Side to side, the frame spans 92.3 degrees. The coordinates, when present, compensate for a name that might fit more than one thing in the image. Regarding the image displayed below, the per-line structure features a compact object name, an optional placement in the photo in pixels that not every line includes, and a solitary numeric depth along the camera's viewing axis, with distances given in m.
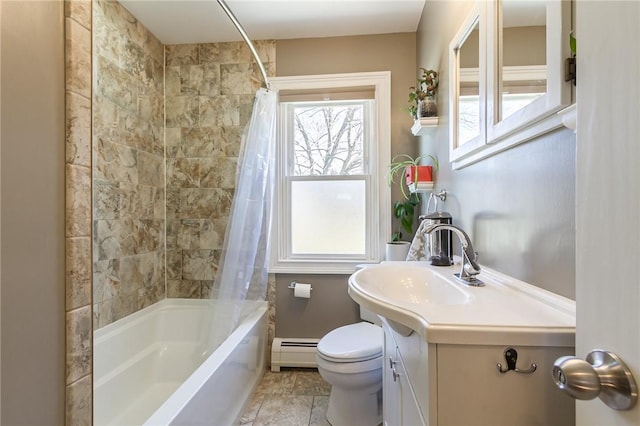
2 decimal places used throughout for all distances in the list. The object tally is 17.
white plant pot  2.02
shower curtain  1.97
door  0.35
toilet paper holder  2.27
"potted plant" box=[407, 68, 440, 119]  1.72
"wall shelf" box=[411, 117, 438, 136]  1.71
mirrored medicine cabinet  0.73
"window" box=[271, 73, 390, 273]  2.32
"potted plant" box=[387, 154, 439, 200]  1.76
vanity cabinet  0.62
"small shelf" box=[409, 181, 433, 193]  1.76
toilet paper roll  2.22
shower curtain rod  1.70
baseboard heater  2.24
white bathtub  1.33
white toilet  1.57
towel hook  0.63
